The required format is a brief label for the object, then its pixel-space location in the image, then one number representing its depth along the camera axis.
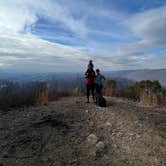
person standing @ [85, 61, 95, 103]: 9.17
